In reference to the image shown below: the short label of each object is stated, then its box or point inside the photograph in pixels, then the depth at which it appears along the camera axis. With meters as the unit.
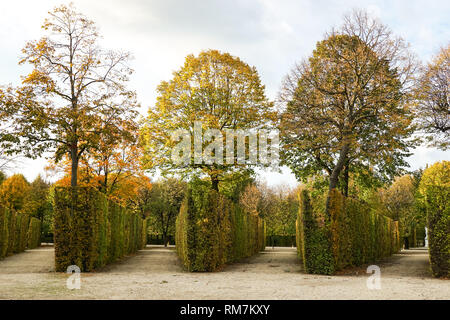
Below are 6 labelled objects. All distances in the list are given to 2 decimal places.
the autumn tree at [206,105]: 24.66
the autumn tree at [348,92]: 17.94
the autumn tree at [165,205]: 48.97
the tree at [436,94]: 20.58
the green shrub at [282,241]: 53.50
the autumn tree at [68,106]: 20.06
